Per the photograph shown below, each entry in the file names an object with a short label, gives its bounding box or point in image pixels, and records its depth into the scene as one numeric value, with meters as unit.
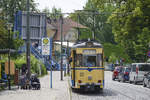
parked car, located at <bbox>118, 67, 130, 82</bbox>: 35.25
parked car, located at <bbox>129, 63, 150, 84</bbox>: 30.56
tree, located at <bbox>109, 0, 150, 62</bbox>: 32.22
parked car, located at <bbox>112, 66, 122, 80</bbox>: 38.88
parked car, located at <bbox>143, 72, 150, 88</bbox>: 26.62
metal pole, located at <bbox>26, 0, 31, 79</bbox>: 23.73
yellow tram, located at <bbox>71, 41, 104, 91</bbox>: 20.97
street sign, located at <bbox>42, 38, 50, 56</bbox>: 23.42
